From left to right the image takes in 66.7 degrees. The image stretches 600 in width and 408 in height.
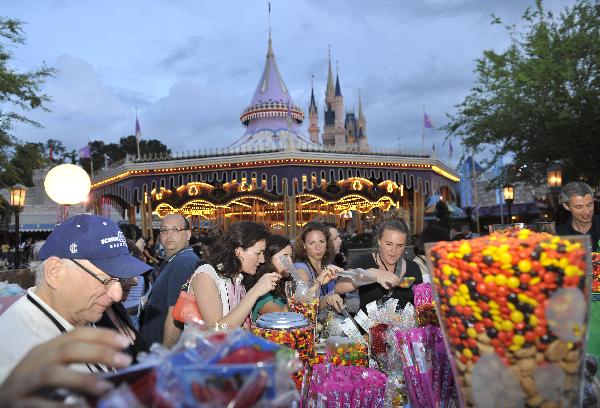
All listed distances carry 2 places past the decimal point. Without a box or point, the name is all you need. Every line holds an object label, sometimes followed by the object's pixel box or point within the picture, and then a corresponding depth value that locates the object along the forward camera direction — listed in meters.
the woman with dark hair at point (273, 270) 3.33
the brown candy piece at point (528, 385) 1.08
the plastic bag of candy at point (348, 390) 1.68
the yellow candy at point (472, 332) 1.13
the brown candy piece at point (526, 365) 1.07
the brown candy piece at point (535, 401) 1.08
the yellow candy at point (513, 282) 1.06
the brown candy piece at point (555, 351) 1.07
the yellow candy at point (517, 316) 1.07
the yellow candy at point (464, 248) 1.13
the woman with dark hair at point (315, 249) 5.12
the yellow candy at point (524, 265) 1.05
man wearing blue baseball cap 1.45
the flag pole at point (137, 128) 20.98
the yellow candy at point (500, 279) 1.08
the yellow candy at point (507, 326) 1.08
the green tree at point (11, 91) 15.25
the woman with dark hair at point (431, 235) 5.07
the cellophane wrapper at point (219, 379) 0.81
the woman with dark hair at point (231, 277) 2.55
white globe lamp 6.60
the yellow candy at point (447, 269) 1.16
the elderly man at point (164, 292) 4.08
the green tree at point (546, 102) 13.98
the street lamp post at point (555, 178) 14.88
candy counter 0.84
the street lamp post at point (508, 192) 18.36
